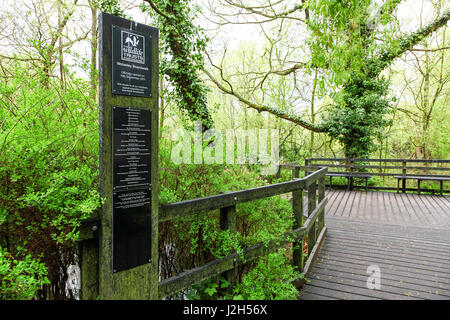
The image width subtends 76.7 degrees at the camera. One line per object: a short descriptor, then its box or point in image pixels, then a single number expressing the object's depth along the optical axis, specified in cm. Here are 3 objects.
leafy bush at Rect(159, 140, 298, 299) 246
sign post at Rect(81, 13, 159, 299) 164
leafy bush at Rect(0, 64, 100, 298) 145
